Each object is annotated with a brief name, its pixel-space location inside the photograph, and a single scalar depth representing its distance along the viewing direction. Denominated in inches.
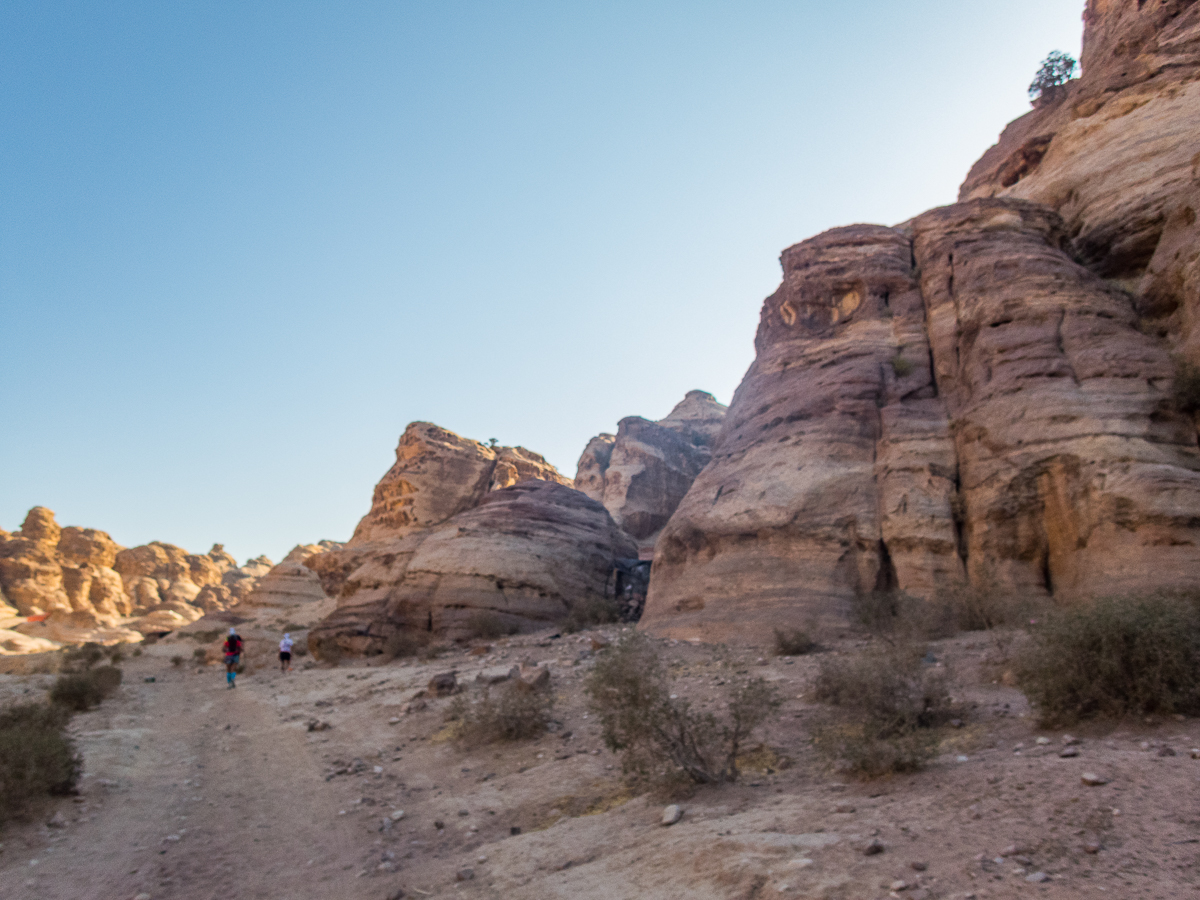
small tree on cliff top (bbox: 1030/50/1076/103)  1104.8
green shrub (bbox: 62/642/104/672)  904.9
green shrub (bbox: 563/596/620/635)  787.4
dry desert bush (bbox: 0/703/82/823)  242.2
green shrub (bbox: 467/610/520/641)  827.4
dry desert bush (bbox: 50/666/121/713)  531.8
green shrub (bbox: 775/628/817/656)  477.4
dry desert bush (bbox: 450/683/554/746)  349.1
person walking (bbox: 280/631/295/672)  834.8
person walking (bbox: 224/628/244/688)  763.8
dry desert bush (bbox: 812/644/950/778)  212.1
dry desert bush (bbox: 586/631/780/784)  237.1
